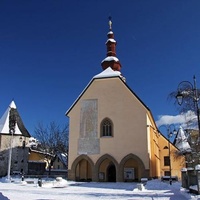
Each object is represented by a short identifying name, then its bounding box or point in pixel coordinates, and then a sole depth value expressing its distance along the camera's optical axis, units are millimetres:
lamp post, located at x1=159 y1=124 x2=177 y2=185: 30303
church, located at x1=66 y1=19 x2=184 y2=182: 31359
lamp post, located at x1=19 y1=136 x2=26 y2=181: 48175
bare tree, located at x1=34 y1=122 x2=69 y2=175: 49119
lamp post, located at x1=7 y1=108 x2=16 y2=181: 47431
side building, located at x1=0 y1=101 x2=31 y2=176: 46000
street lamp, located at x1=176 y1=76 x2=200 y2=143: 13875
